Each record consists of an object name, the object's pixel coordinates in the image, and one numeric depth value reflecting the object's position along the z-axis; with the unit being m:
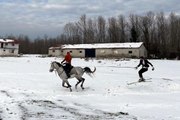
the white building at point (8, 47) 100.31
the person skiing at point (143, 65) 22.61
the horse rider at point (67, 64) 20.56
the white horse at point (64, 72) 20.55
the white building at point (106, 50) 85.00
